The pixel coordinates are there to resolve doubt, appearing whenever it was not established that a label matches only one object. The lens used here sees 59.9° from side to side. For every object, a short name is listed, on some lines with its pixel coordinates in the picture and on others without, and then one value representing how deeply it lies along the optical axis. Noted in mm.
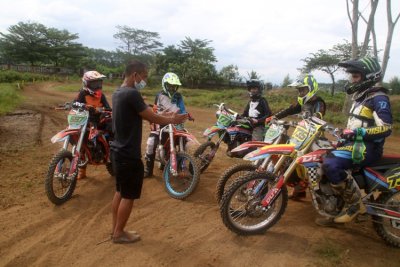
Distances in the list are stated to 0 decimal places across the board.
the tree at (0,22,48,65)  43000
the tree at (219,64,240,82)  37597
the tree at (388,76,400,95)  23447
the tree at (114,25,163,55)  54000
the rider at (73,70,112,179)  6164
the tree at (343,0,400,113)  16094
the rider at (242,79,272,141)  6781
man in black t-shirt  3791
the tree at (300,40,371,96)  28709
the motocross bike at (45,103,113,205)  5070
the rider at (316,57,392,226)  4047
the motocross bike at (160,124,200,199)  5441
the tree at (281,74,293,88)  32075
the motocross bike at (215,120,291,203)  4727
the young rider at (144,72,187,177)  6203
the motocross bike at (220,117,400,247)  4191
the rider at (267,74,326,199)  5328
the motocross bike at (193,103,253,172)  6547
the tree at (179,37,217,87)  35500
